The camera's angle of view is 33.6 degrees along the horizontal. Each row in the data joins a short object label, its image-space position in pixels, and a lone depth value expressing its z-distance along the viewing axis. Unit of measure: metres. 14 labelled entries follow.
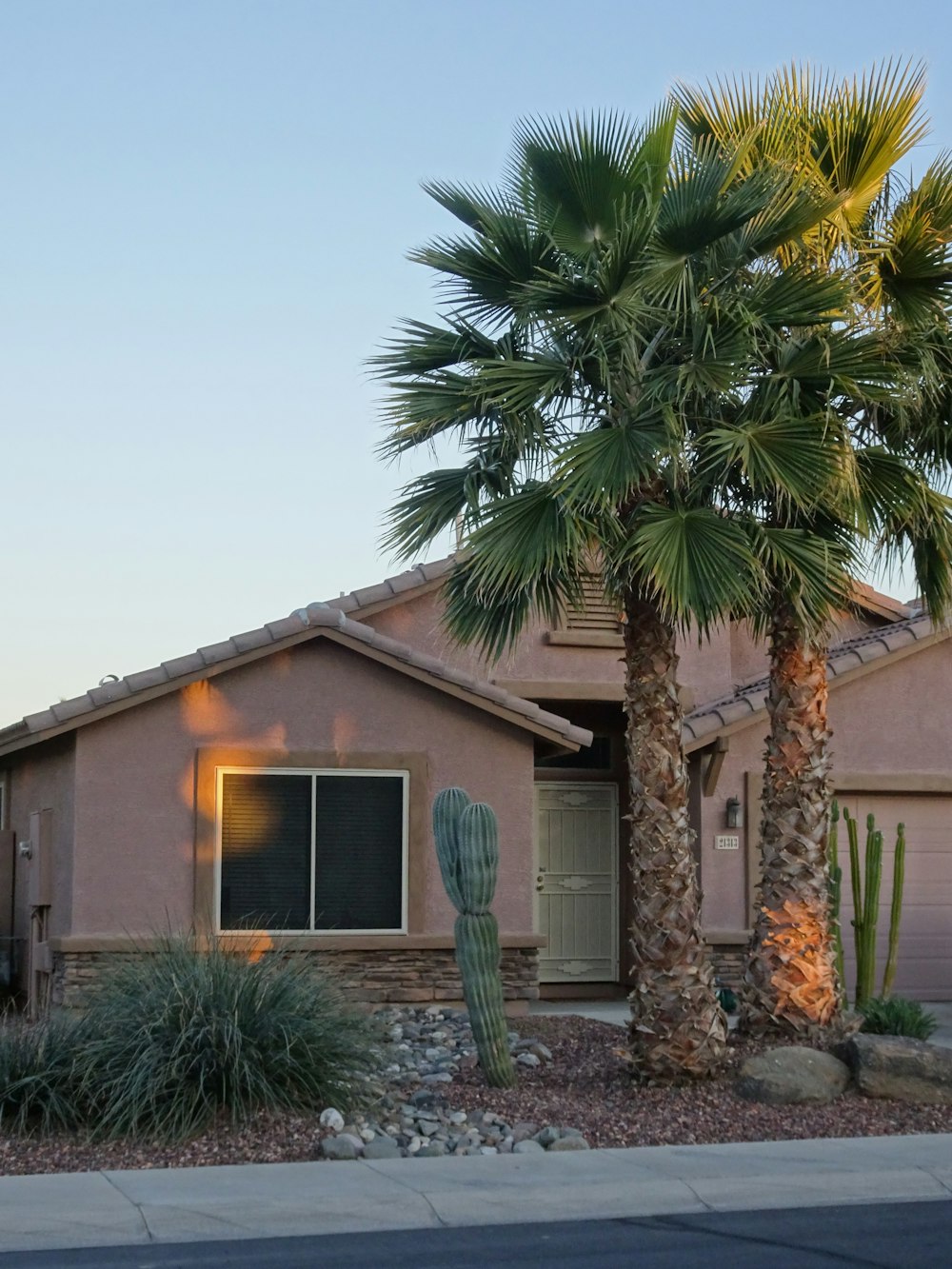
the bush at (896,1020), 12.20
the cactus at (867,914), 13.86
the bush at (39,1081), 9.38
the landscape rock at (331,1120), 9.51
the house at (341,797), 14.34
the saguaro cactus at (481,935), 10.70
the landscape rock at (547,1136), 9.39
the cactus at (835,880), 12.91
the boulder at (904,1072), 10.53
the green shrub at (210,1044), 9.36
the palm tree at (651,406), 10.69
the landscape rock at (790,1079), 10.40
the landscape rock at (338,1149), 9.02
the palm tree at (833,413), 11.67
